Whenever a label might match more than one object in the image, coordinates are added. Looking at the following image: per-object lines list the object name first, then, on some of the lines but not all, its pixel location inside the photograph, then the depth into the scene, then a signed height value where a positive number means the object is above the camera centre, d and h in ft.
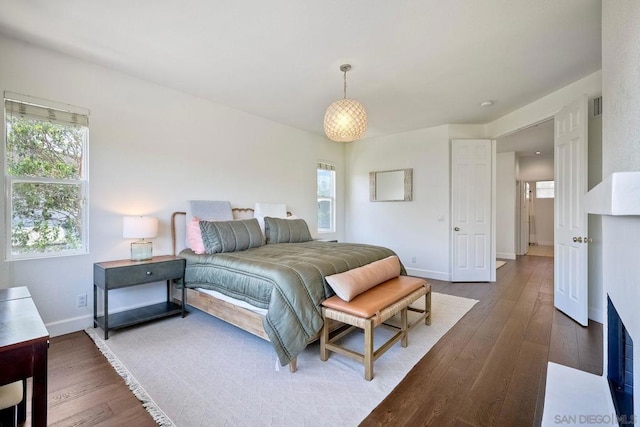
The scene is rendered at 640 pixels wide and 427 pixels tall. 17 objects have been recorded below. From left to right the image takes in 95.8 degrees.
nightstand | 8.75 -2.14
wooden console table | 3.17 -1.63
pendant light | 8.87 +2.92
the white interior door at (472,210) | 15.61 +0.21
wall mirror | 17.54 +1.77
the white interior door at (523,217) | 25.22 -0.28
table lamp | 9.58 -0.64
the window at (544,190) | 28.71 +2.45
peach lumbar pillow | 7.43 -1.81
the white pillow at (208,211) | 11.79 +0.09
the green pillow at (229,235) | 10.43 -0.86
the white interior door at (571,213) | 9.64 +0.04
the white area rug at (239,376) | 5.61 -3.85
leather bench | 6.70 -2.45
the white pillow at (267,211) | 14.31 +0.11
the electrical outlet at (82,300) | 9.39 -2.87
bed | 7.07 -1.95
